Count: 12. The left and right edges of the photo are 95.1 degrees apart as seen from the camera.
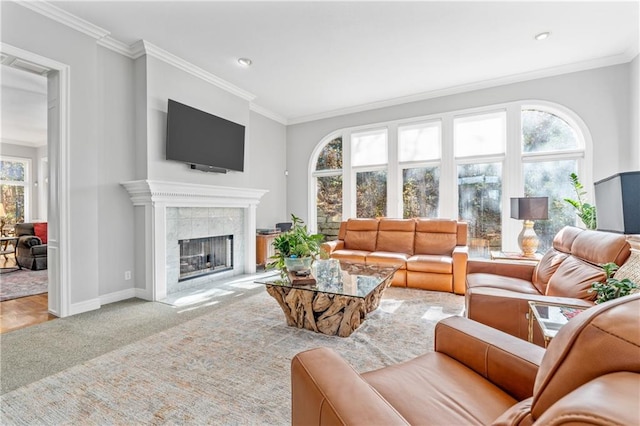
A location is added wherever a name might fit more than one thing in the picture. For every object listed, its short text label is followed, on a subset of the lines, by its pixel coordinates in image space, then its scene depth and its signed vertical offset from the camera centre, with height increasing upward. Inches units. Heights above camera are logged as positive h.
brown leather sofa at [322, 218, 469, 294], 148.2 -20.2
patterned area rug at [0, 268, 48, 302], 147.0 -37.0
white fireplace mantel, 137.4 -2.5
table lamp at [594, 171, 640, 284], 56.7 +0.5
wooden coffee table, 95.2 -28.9
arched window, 165.3 +30.4
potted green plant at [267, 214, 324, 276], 107.0 -12.4
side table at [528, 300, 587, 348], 54.6 -21.2
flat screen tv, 147.4 +42.8
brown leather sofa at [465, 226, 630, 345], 75.7 -21.3
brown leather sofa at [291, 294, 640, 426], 18.5 -20.2
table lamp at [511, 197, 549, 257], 134.5 -0.9
